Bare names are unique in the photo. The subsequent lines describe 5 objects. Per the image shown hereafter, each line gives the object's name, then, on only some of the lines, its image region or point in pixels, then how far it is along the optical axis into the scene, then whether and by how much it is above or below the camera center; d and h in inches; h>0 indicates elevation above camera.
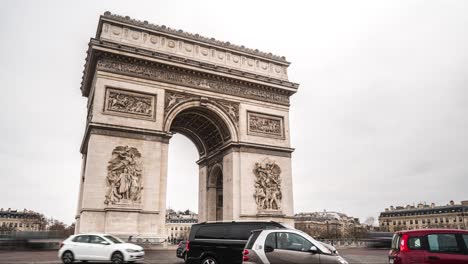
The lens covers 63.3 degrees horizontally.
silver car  337.1 -15.4
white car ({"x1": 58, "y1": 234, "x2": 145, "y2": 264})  549.0 -25.1
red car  360.8 -14.6
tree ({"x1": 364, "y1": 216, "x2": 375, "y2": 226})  5521.7 +155.2
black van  452.8 -10.0
